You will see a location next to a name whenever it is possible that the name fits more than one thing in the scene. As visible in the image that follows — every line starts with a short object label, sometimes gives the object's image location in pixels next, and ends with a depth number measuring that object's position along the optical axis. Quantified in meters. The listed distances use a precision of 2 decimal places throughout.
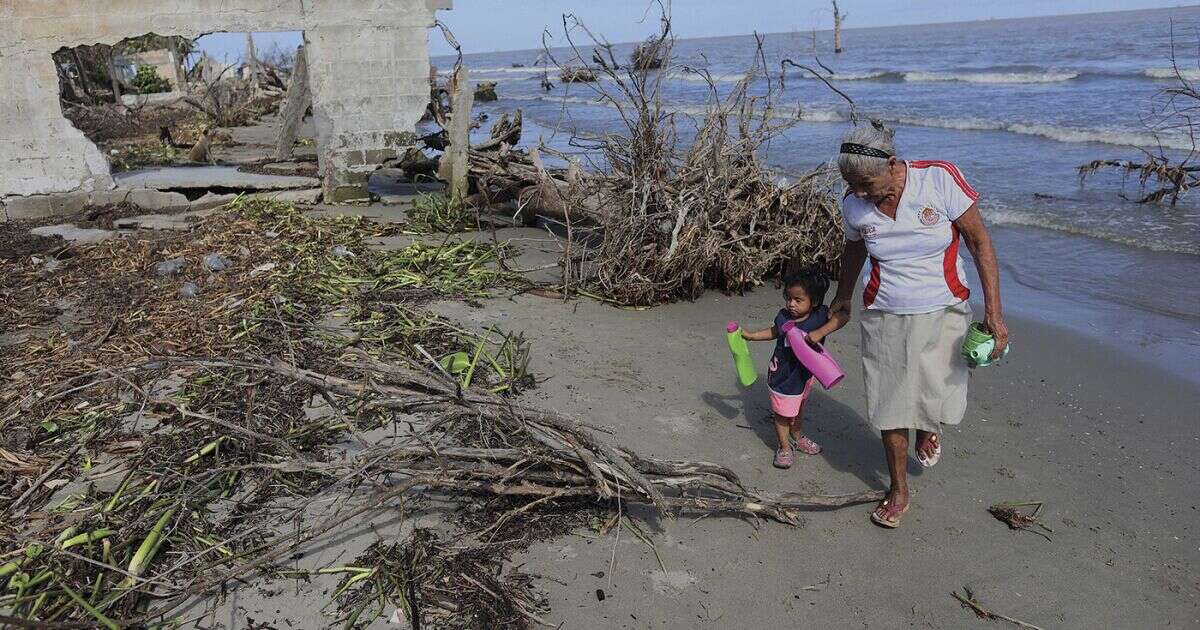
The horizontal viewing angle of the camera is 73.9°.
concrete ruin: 8.51
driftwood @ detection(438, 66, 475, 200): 8.93
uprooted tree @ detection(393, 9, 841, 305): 6.11
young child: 3.69
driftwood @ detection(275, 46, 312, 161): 12.83
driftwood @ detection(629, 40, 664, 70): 5.84
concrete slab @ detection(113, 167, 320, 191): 10.02
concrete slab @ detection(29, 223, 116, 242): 8.23
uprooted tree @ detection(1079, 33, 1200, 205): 9.39
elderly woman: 3.06
